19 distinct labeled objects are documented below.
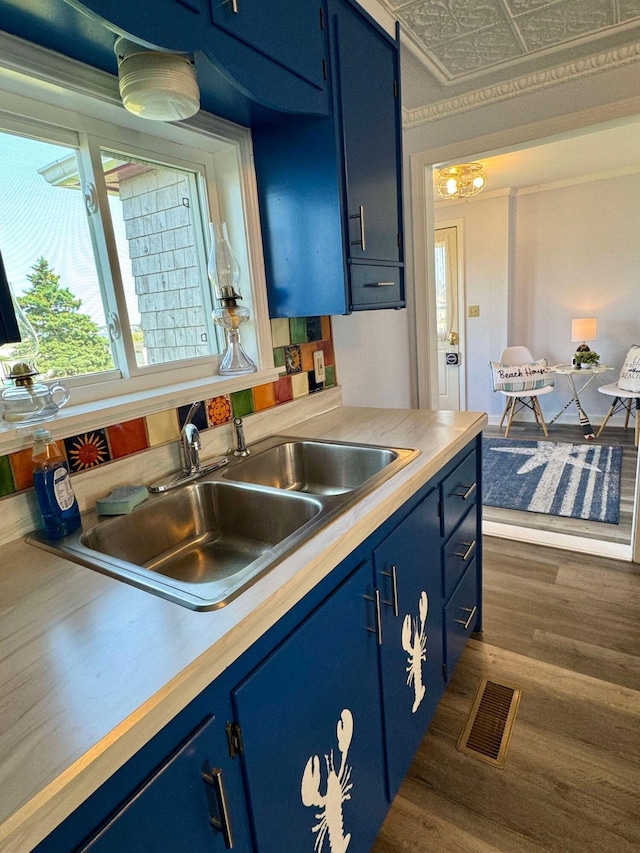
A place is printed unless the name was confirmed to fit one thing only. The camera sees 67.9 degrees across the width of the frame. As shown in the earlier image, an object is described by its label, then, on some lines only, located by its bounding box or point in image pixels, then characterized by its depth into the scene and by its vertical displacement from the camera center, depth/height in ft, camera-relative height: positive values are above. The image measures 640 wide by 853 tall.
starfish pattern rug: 9.82 -4.34
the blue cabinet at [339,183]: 4.62 +1.26
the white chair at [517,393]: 15.24 -3.05
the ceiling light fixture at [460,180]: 11.58 +2.83
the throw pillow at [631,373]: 13.69 -2.50
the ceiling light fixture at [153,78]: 3.39 +1.72
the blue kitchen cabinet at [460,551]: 4.96 -2.81
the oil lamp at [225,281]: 4.89 +0.38
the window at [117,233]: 3.76 +0.83
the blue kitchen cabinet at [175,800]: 1.69 -1.82
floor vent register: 4.80 -4.43
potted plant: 14.85 -2.11
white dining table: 14.69 -2.92
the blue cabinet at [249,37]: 2.94 +1.94
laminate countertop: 1.53 -1.36
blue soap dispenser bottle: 3.17 -1.02
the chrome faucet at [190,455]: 4.19 -1.17
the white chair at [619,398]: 13.55 -3.30
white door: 16.89 -0.64
